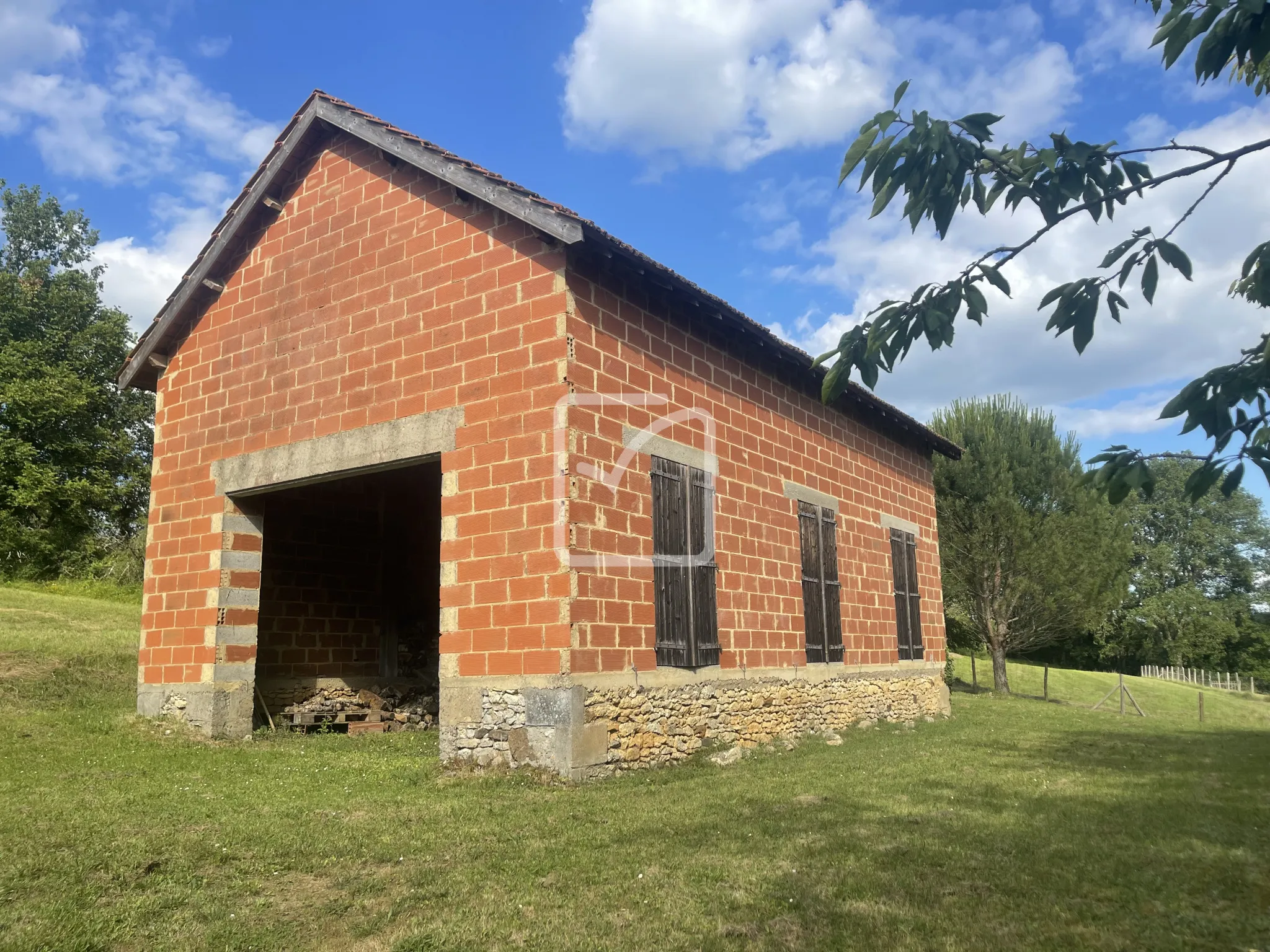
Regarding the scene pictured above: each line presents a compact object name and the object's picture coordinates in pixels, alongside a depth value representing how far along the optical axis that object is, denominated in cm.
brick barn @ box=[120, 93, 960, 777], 845
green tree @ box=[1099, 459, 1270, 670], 4538
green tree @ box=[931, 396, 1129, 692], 2566
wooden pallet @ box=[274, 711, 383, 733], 1151
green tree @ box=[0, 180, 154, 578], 2839
